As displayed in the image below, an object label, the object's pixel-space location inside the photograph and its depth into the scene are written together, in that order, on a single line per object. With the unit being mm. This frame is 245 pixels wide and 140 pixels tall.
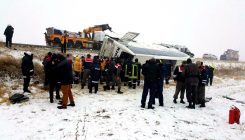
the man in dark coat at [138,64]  15981
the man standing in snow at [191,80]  11613
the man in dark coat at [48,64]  11820
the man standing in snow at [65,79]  10406
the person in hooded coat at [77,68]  15625
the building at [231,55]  56000
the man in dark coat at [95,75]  13406
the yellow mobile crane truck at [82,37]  26781
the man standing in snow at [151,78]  10930
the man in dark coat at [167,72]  19347
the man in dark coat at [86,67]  14414
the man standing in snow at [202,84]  12203
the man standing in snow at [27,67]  12174
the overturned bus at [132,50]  19594
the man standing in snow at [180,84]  12602
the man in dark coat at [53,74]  11133
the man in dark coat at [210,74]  21409
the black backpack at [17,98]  10945
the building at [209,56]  50350
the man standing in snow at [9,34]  18906
